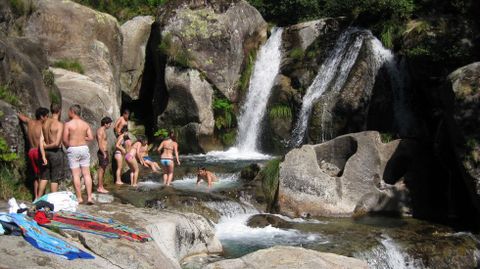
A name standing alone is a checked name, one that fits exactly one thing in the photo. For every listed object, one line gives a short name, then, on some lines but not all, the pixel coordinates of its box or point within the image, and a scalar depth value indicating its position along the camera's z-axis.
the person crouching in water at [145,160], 14.28
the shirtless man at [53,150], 9.25
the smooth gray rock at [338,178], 12.29
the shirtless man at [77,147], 9.20
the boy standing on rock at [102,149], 11.34
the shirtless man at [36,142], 9.29
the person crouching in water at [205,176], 13.58
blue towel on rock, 5.97
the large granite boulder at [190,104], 20.11
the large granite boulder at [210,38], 20.55
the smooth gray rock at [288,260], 7.79
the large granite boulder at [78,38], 16.61
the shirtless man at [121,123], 13.45
